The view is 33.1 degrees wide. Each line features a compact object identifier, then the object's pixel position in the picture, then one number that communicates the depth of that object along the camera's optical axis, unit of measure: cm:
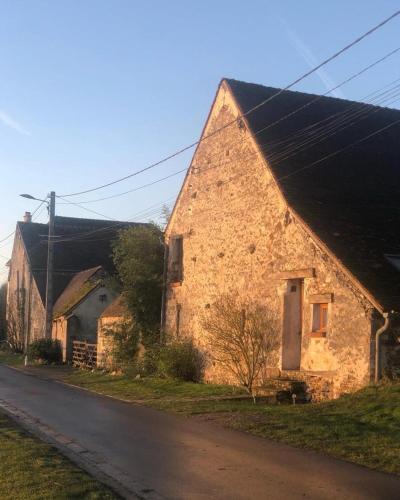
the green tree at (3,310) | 5731
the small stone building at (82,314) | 3641
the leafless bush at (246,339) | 1823
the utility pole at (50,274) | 3316
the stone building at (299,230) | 1543
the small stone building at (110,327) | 2709
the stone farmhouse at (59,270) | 3856
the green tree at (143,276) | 2558
